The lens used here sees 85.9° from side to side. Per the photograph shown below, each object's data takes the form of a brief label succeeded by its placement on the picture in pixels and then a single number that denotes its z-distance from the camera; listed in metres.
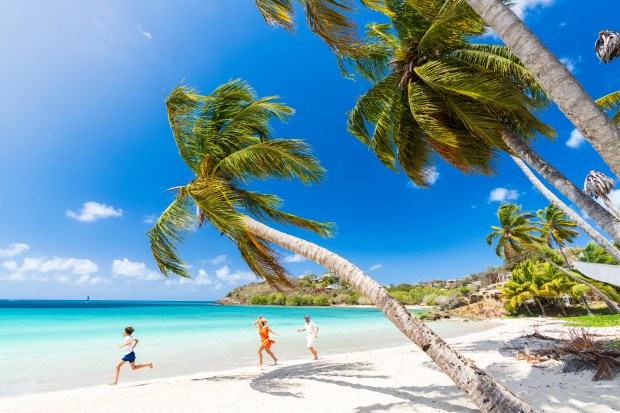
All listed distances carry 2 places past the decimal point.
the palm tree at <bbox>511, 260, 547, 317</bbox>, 27.83
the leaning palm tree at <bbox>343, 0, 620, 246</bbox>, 5.62
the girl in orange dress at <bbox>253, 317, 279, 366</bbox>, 10.16
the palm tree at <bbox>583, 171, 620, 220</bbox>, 7.76
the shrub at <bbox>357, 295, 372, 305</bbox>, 81.80
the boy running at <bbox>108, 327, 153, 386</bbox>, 8.15
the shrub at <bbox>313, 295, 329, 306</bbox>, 85.00
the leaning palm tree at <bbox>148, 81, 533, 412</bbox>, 5.24
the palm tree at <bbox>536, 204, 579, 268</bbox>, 20.44
